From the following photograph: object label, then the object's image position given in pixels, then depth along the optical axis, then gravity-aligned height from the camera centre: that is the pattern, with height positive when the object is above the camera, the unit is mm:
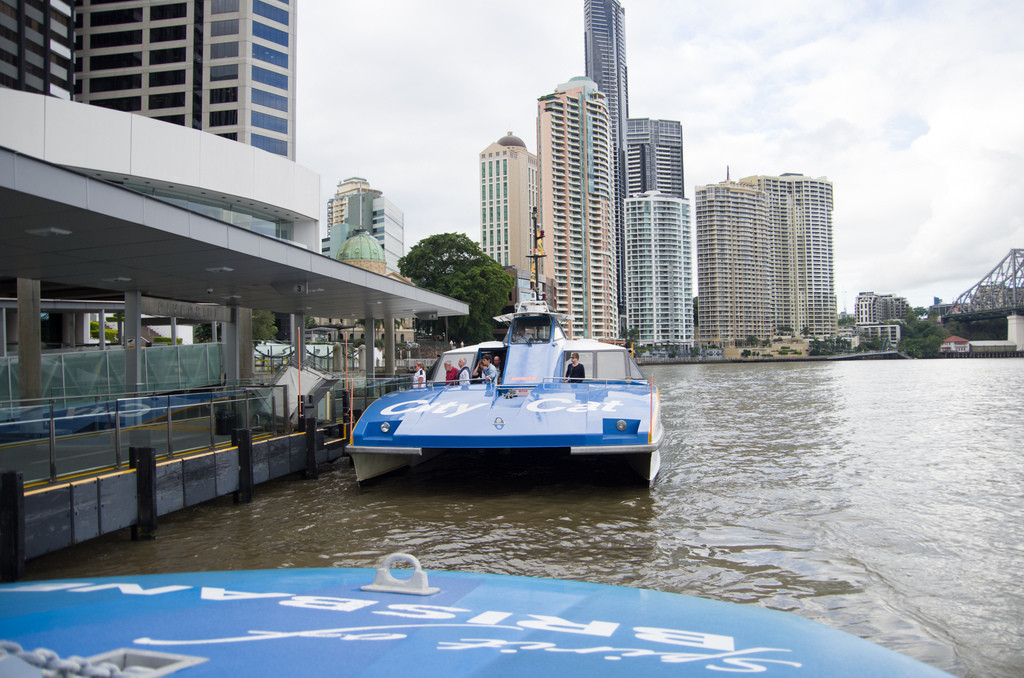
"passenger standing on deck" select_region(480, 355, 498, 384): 14156 -433
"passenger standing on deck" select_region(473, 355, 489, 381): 14805 -373
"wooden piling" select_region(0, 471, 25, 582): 6984 -1852
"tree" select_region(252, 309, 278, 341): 51375 +2729
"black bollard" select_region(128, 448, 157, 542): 8914 -1936
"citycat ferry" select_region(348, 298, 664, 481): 10477 -990
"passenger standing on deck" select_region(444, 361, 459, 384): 14719 -429
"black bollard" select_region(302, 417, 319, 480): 13398 -2057
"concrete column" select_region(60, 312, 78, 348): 36656 +1808
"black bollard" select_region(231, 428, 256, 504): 11117 -1930
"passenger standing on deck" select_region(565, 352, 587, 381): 14172 -407
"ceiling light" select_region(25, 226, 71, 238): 10720 +2214
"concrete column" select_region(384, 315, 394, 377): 31906 +492
